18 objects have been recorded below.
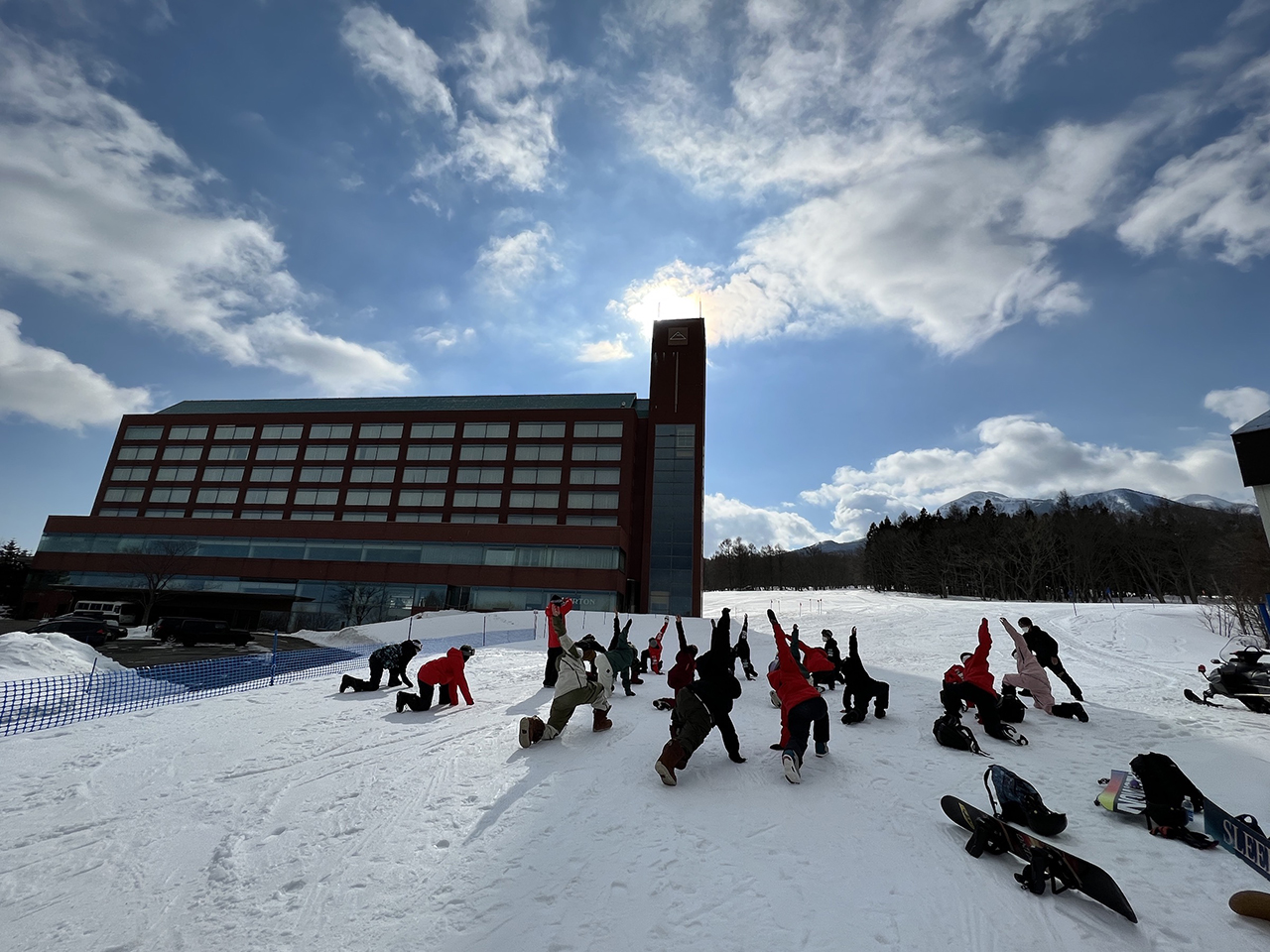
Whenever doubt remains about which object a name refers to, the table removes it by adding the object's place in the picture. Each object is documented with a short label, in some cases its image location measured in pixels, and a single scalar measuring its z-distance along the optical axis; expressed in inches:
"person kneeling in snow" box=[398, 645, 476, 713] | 418.9
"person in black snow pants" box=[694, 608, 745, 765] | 288.4
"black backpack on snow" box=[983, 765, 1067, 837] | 214.5
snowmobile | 426.6
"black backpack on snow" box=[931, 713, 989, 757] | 333.1
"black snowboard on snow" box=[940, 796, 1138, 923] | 160.9
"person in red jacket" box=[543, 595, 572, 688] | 337.3
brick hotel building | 1875.0
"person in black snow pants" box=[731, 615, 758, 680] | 609.3
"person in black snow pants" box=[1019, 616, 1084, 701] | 426.3
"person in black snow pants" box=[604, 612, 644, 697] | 502.6
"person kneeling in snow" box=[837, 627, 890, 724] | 419.2
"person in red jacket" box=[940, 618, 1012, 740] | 360.2
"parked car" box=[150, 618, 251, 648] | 1102.4
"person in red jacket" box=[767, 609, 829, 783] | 282.0
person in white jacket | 329.1
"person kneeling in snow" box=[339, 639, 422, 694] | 494.3
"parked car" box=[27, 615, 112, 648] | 1006.4
